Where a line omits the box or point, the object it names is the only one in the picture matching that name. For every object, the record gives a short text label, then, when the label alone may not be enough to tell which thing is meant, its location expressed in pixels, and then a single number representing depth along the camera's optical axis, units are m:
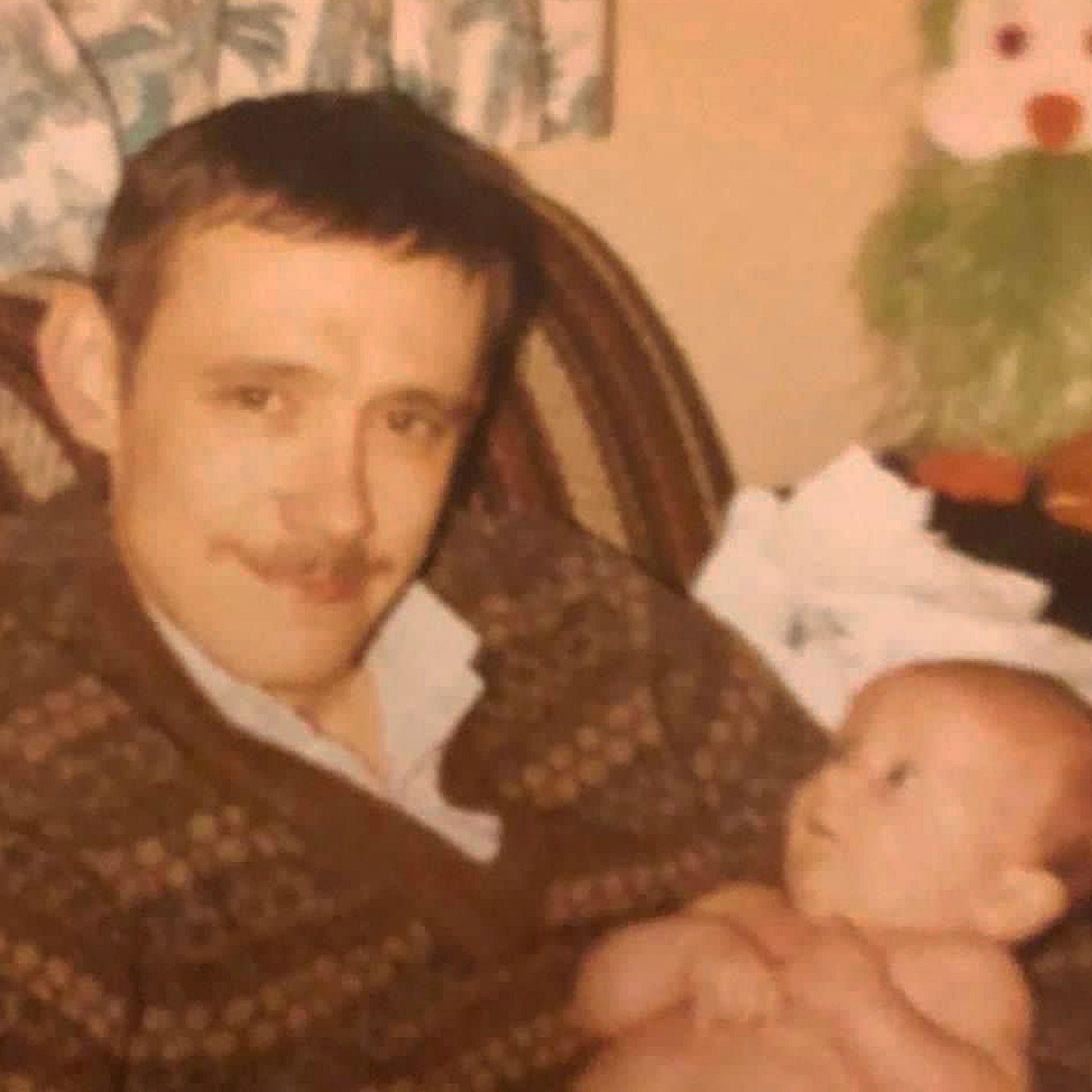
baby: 1.13
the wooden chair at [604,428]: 1.32
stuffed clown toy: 1.37
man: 1.11
